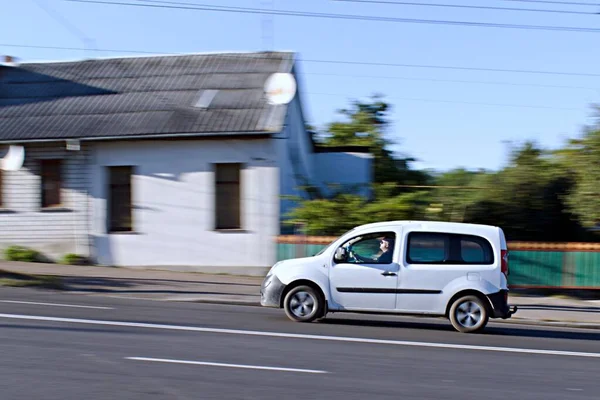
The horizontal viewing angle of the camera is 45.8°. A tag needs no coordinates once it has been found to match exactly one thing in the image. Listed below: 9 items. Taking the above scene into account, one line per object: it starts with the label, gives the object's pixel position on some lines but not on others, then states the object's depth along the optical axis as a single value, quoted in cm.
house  1872
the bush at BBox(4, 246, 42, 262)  1959
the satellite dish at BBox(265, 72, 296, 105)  1886
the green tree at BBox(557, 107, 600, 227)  1625
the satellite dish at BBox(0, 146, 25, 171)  1970
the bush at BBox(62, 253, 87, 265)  1936
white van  1112
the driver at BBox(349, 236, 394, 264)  1132
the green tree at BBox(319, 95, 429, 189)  2802
